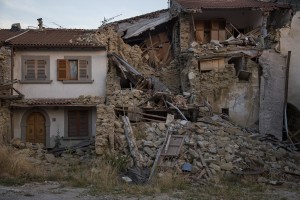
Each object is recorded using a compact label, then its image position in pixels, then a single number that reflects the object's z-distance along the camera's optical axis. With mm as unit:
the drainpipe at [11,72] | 20516
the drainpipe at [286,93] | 18562
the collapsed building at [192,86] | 15290
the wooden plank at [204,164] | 13630
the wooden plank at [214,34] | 23505
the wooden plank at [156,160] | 13330
